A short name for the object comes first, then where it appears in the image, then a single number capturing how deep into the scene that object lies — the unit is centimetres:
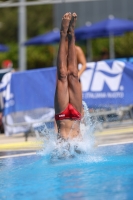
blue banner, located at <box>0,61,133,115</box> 2731
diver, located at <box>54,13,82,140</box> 1831
